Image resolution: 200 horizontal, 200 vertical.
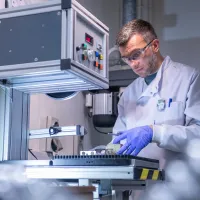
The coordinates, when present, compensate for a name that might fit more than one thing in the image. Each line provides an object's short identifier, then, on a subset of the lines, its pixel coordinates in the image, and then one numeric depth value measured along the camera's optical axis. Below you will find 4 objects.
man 2.14
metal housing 1.75
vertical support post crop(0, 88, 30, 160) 1.90
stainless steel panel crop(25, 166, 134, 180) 1.60
